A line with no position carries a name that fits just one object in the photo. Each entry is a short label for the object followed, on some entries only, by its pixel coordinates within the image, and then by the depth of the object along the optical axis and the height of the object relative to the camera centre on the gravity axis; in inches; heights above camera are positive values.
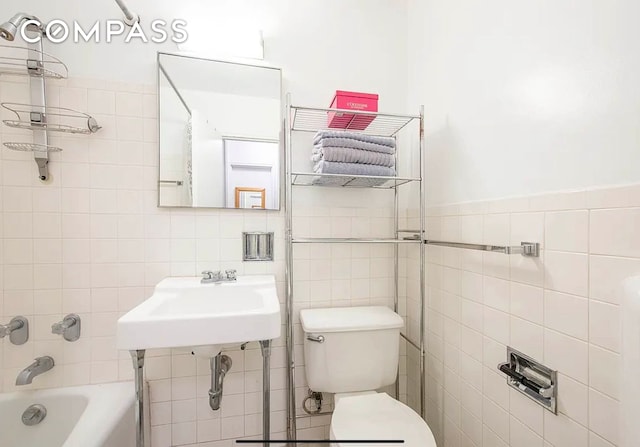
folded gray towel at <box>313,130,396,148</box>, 46.9 +14.1
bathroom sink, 32.9 -12.6
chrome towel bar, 32.4 -3.3
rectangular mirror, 51.1 +16.3
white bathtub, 42.3 -29.4
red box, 48.8 +20.1
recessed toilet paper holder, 30.7 -18.0
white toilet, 46.7 -23.3
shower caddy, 44.8 +18.1
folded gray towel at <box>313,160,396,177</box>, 46.8 +8.8
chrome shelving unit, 48.1 +7.0
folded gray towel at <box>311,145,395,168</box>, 46.4 +10.9
